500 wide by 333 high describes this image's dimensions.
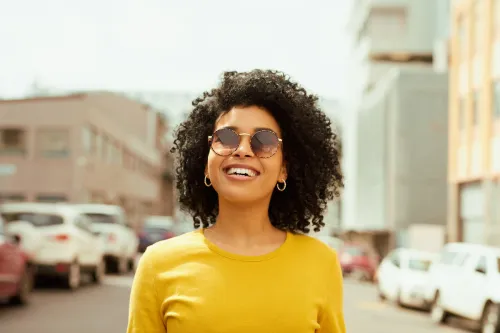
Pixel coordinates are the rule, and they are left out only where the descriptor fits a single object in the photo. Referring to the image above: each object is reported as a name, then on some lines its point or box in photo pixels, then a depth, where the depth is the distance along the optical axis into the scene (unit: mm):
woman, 2758
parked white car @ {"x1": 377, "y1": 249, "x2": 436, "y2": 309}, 22312
